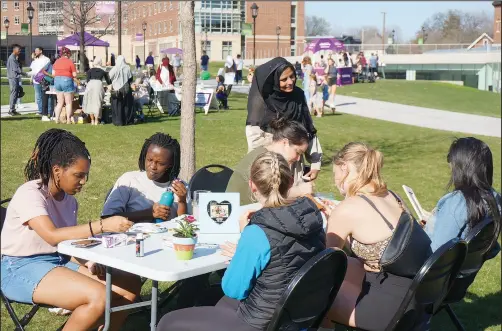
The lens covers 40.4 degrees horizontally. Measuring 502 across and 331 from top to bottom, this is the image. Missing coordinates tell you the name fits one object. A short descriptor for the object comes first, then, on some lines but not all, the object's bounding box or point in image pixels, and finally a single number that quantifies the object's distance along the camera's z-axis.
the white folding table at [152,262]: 3.09
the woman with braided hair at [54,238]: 3.34
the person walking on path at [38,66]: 14.87
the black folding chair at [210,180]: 4.91
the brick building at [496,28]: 61.78
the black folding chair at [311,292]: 2.83
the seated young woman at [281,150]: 4.46
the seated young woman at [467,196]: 4.01
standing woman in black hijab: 5.42
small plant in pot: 3.24
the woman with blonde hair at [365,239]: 3.44
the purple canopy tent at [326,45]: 36.99
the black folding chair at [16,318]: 3.49
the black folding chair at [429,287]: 3.15
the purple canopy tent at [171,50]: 43.64
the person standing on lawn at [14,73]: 14.95
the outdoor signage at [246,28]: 42.46
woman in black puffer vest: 2.95
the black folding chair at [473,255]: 3.76
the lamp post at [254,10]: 31.72
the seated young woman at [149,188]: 4.26
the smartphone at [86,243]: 3.39
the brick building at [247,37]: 65.44
